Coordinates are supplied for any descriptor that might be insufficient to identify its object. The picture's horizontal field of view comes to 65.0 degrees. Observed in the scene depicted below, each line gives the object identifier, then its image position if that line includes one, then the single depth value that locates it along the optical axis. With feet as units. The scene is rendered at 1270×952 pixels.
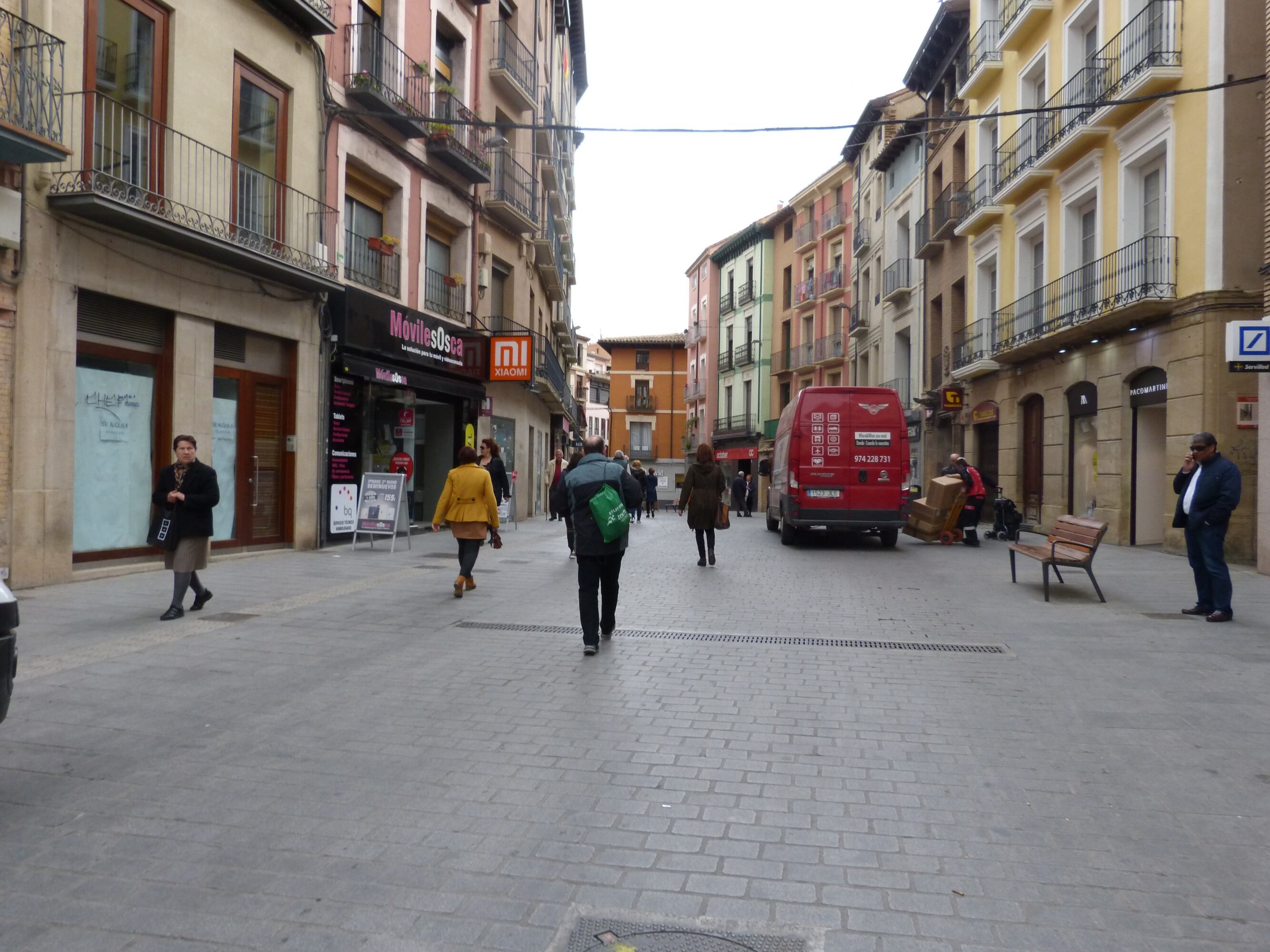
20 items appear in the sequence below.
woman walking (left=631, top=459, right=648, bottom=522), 77.97
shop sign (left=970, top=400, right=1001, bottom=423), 83.87
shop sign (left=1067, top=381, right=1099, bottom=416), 65.31
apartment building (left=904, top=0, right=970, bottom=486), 93.61
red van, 56.44
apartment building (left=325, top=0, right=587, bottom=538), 55.06
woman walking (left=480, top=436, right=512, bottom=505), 45.91
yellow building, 51.57
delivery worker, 60.23
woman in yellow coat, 34.17
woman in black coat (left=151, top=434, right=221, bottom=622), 27.55
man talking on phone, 29.55
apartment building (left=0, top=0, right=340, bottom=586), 33.58
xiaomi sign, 74.38
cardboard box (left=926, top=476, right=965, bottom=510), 60.44
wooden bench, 33.35
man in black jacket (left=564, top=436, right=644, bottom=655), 24.62
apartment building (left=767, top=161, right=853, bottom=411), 150.61
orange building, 256.93
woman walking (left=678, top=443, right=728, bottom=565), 46.91
